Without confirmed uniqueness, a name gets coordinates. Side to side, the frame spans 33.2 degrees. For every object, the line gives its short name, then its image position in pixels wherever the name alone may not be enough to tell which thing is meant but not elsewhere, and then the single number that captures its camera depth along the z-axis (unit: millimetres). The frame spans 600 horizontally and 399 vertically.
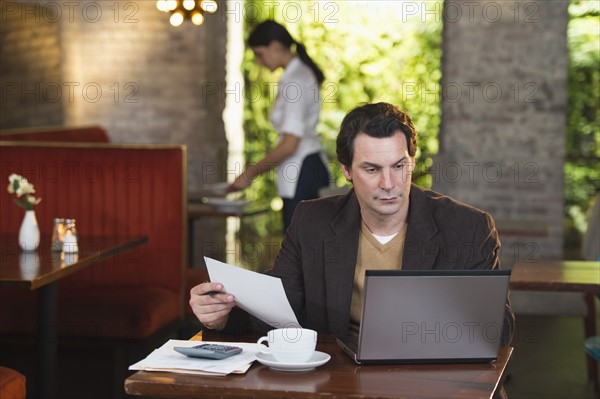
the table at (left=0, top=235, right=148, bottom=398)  3571
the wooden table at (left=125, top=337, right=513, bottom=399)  2127
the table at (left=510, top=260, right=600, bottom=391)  4016
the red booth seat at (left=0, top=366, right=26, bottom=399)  3234
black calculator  2334
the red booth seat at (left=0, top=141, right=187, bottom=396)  5102
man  2756
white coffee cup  2303
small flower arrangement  4270
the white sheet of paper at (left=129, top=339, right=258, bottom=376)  2244
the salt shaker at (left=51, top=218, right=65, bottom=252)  4164
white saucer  2271
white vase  4180
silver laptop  2221
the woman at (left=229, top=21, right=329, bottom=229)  5523
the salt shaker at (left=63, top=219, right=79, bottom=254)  4133
